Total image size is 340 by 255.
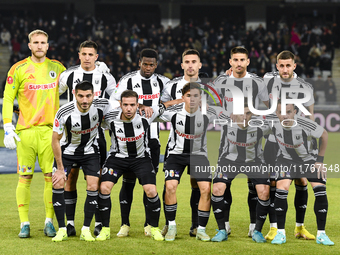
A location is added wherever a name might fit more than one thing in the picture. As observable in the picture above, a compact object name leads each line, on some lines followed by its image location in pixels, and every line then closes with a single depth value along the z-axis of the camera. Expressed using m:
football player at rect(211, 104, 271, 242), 11.17
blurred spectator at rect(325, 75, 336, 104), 36.84
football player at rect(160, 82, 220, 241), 11.20
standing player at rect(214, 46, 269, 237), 11.84
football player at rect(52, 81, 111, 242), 11.05
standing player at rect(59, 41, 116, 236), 11.84
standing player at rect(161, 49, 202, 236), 11.91
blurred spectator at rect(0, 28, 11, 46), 48.91
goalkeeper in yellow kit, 11.71
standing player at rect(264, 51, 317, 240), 11.58
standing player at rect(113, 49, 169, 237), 11.93
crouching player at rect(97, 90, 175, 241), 11.23
